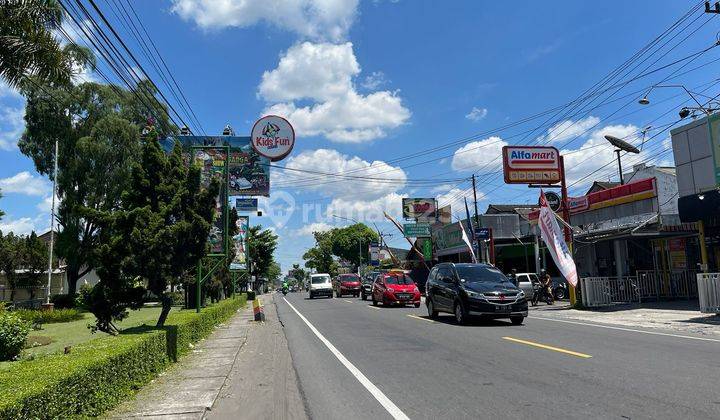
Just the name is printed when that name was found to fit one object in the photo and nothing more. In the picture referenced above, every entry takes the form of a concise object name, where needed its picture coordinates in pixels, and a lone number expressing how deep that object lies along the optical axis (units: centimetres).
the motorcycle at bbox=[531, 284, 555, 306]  2666
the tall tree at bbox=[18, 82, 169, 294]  3481
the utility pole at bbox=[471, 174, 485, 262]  3691
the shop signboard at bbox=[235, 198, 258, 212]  3180
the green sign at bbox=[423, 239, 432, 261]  5034
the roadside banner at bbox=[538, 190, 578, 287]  2086
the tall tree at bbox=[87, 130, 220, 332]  1104
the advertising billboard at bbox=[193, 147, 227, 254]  1727
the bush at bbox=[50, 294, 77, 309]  3538
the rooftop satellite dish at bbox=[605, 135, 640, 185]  2972
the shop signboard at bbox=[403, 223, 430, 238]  5191
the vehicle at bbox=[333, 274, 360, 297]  4378
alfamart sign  2711
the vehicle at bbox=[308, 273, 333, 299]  4278
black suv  1534
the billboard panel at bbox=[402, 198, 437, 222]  6325
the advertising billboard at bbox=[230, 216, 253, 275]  3171
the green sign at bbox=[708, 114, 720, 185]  1762
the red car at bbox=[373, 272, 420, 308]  2583
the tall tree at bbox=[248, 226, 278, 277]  5765
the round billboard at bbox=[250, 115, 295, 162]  2795
